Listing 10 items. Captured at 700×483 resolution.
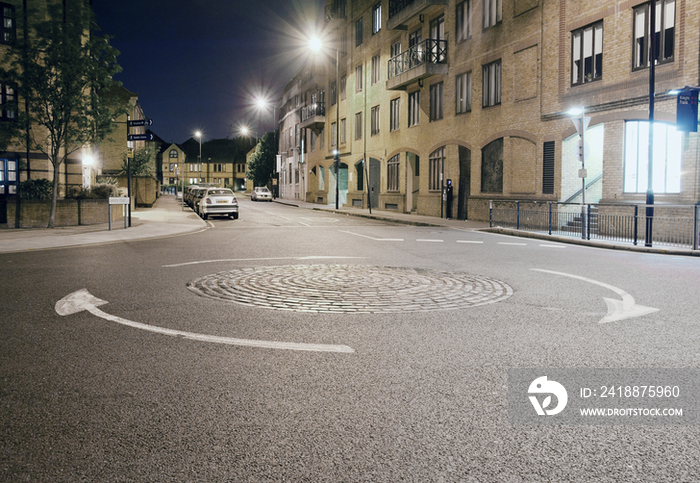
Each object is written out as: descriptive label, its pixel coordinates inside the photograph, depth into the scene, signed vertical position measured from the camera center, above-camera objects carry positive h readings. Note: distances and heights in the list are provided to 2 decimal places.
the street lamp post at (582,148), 17.49 +1.76
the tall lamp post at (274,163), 68.64 +5.75
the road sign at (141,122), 20.39 +2.85
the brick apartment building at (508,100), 17.94 +4.53
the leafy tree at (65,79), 20.27 +4.37
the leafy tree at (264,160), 84.38 +6.37
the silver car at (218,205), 28.58 -0.05
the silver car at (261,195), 62.59 +1.00
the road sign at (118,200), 20.47 +0.11
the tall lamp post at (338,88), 40.00 +8.17
